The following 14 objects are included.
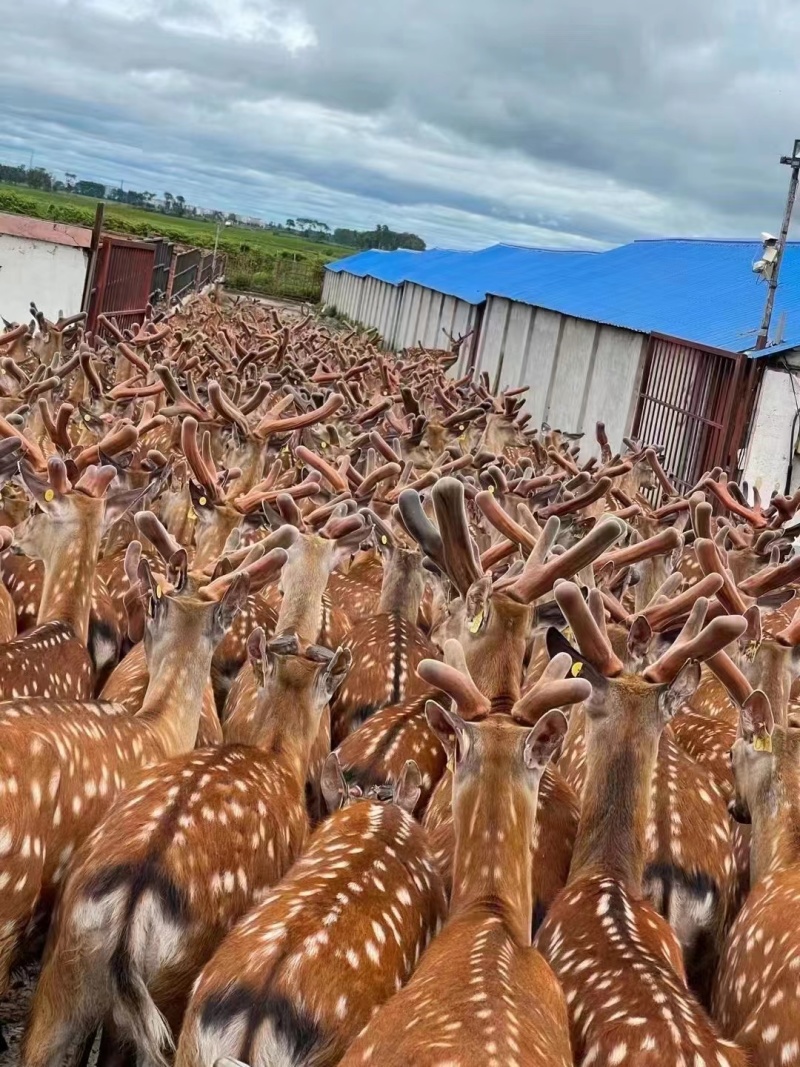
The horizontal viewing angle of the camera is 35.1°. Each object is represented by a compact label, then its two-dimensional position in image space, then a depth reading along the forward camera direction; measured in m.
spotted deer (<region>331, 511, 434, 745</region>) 5.13
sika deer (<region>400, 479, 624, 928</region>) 3.73
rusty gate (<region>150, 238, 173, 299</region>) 23.46
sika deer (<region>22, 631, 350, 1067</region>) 2.94
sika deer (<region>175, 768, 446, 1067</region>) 2.62
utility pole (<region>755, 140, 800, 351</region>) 12.14
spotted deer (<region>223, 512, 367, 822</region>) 4.55
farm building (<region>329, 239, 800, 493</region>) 11.94
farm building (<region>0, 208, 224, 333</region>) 16.41
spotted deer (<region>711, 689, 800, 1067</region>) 2.95
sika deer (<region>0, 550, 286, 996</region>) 3.19
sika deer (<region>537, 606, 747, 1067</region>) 2.67
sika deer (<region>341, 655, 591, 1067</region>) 2.37
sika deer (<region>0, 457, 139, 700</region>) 4.58
